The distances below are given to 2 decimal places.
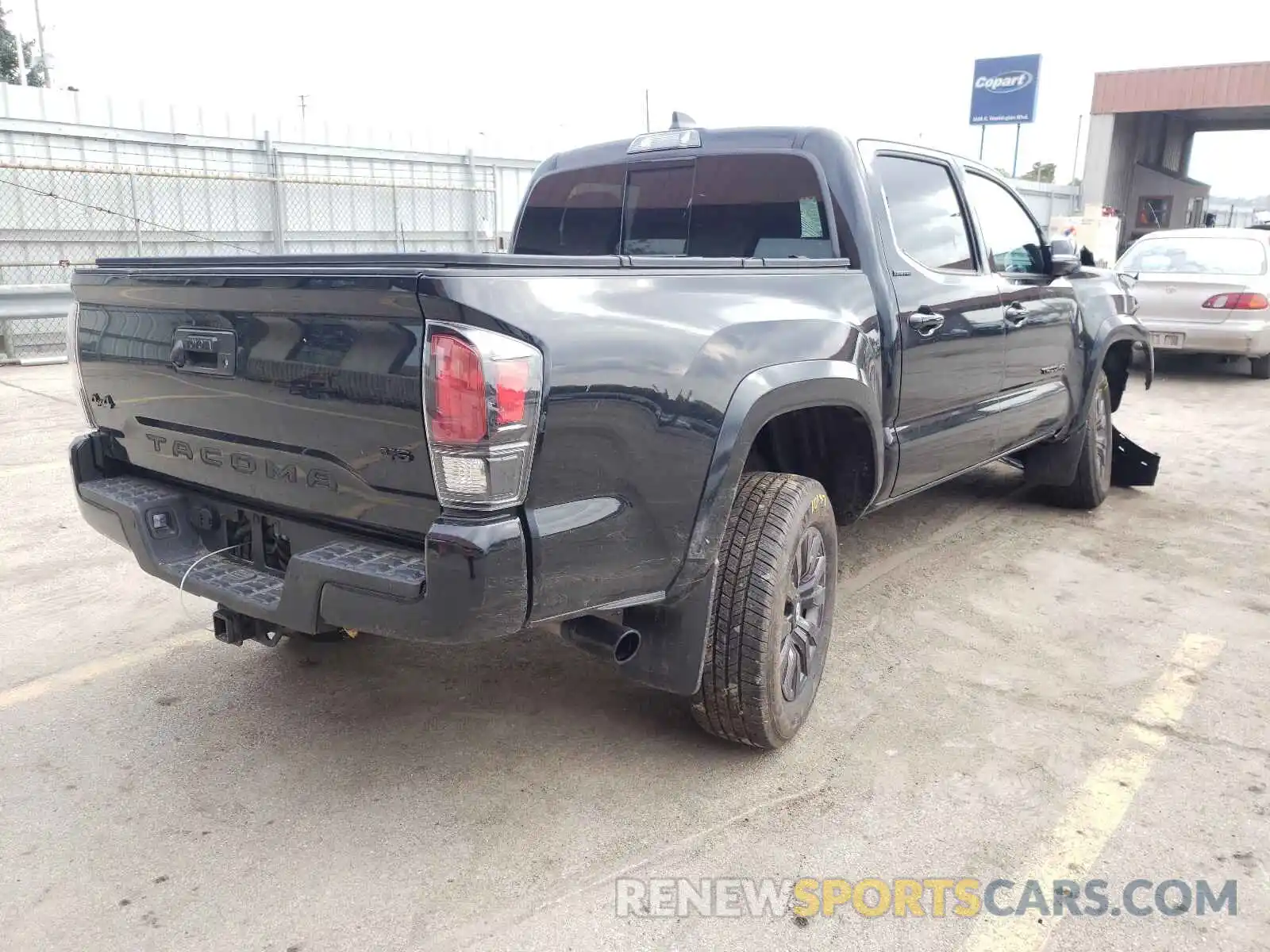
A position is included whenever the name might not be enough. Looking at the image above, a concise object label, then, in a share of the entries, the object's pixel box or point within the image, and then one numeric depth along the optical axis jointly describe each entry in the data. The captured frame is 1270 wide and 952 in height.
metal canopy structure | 26.08
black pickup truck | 2.26
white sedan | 10.12
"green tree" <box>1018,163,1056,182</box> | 48.94
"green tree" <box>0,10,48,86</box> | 30.88
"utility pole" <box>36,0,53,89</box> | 27.35
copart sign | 31.64
